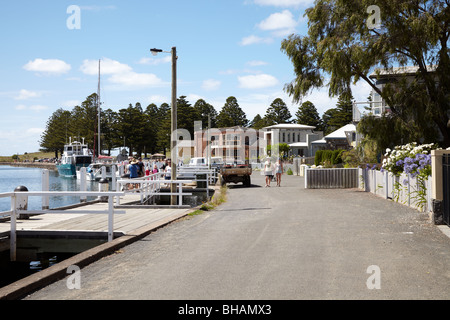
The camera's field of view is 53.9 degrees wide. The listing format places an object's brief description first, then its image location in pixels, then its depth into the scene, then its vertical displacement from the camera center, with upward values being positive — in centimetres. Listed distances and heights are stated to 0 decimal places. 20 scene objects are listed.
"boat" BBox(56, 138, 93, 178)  7669 +100
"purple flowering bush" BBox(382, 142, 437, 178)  1310 +8
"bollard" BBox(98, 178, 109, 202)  1976 -84
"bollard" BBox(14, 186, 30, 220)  1303 -104
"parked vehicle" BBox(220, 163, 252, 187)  2825 -60
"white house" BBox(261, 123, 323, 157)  8462 +625
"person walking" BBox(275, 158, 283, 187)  2700 -36
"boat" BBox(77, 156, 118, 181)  5558 -62
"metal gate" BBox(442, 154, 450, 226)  1008 -46
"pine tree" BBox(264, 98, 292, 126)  12288 +1510
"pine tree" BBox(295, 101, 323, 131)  10822 +1227
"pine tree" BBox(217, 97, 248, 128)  13200 +1606
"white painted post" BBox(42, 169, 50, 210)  1608 -46
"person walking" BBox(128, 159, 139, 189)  2280 -14
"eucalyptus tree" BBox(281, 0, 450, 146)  1970 +528
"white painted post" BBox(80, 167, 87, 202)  1896 -50
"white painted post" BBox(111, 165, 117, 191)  1982 -48
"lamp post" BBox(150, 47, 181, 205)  1835 +204
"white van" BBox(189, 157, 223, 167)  4573 +30
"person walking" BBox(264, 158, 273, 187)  2673 -35
